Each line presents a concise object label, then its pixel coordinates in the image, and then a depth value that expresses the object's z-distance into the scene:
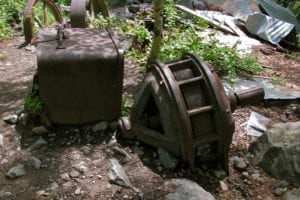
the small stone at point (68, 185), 3.20
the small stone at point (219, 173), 3.47
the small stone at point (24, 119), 3.94
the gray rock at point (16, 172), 3.26
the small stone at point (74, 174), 3.32
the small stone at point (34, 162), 3.38
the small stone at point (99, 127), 3.87
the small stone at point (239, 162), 3.64
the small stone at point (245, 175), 3.57
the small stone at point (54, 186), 3.18
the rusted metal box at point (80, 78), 3.49
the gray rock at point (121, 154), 3.56
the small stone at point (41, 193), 3.09
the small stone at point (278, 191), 3.37
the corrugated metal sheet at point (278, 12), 9.26
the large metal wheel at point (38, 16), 4.61
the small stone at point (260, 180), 3.51
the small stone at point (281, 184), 3.44
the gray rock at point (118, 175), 3.26
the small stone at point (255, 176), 3.55
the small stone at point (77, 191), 3.14
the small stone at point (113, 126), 3.88
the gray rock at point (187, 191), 3.04
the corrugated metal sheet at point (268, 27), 8.13
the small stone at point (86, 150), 3.61
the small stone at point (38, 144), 3.62
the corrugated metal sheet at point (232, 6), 8.98
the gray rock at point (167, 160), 3.43
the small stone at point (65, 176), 3.28
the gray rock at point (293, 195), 3.24
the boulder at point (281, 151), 3.42
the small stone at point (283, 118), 4.61
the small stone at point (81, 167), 3.37
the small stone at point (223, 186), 3.39
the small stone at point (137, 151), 3.63
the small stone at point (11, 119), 3.98
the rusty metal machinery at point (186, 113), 3.20
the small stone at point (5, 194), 3.06
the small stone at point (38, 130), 3.79
